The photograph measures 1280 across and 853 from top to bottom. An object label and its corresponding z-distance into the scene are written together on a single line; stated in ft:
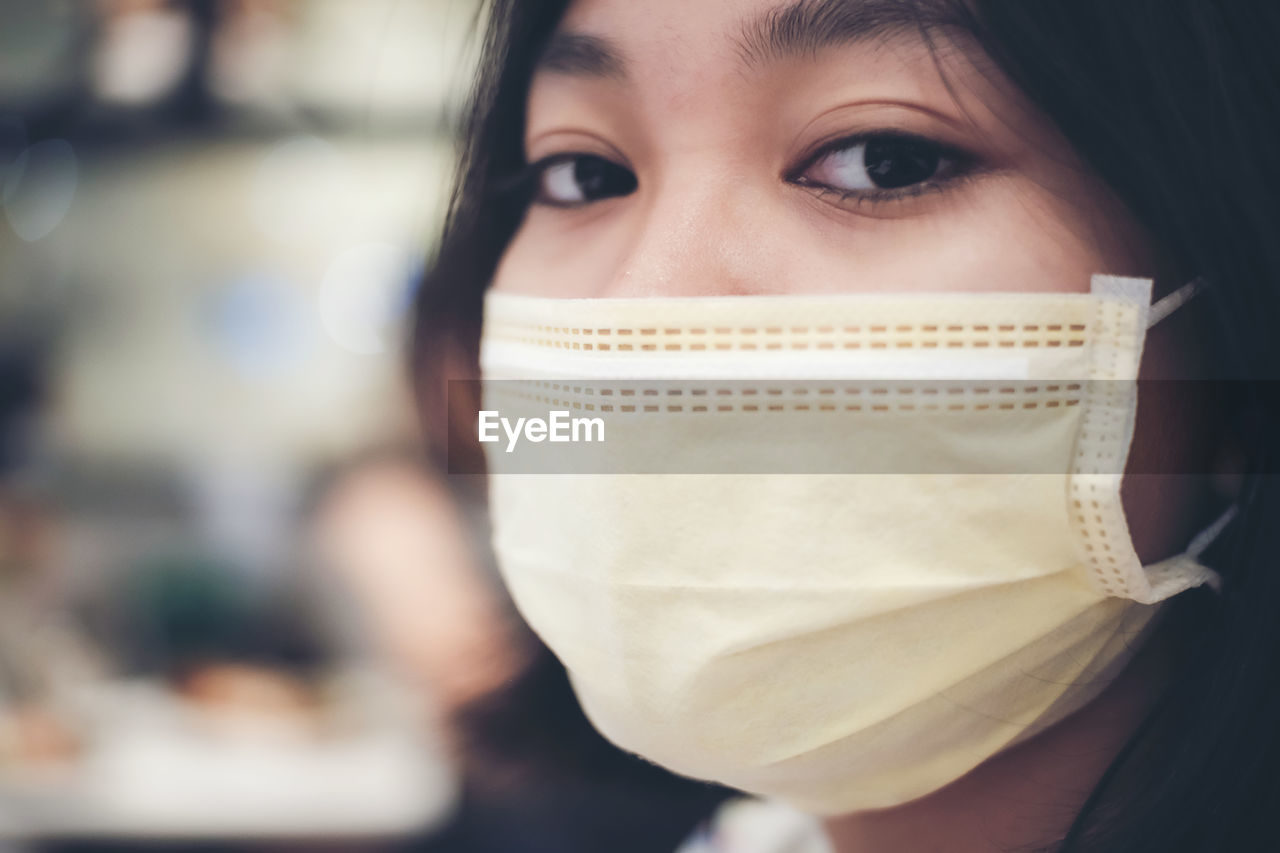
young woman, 0.94
